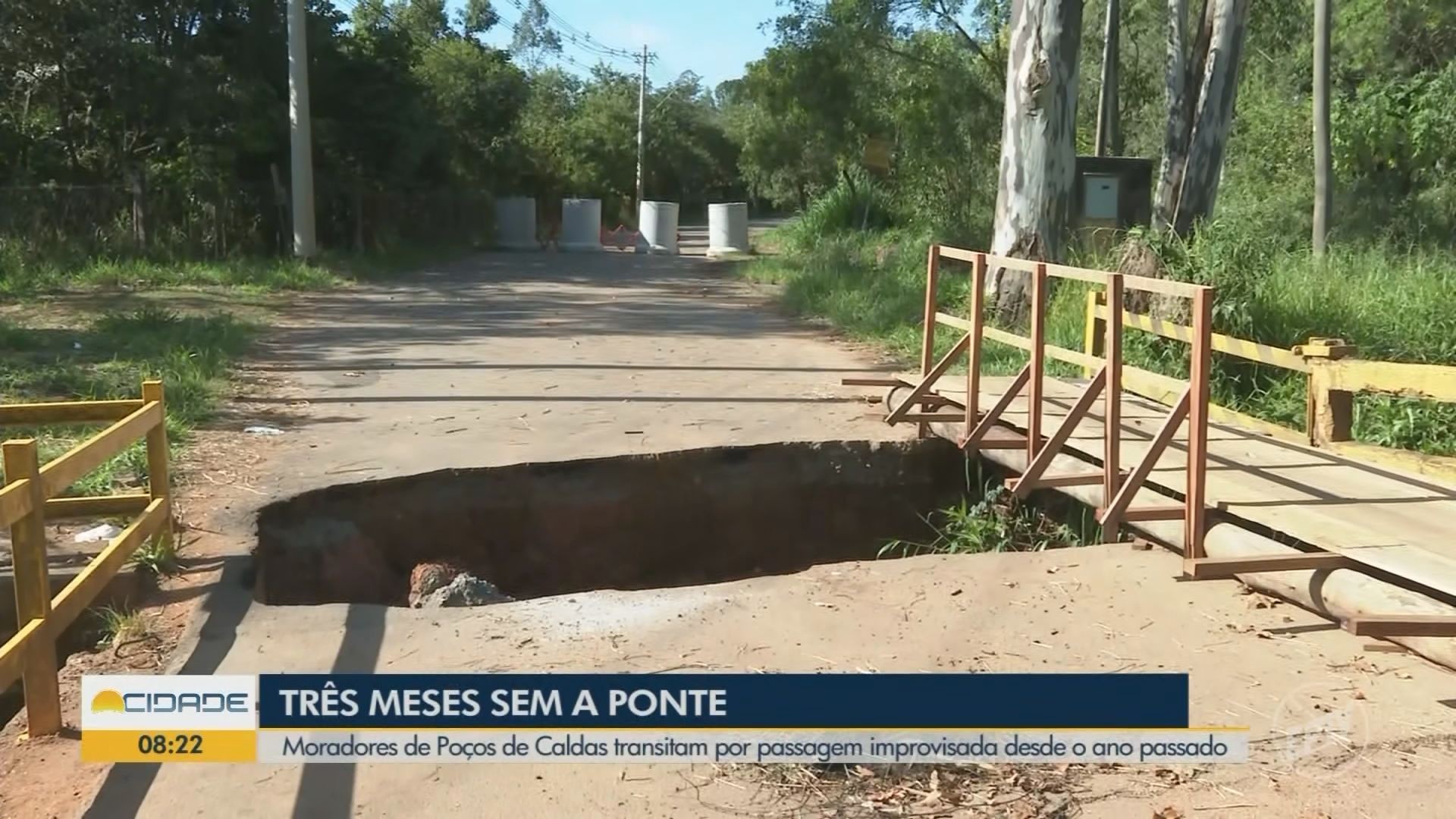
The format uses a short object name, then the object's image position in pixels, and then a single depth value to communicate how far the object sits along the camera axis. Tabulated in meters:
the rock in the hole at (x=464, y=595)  6.61
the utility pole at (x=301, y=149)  21.45
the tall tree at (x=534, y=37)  82.44
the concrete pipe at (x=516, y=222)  34.72
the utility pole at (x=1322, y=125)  17.52
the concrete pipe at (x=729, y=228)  33.25
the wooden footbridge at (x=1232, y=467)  5.18
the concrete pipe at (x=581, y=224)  34.53
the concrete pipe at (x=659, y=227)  34.31
